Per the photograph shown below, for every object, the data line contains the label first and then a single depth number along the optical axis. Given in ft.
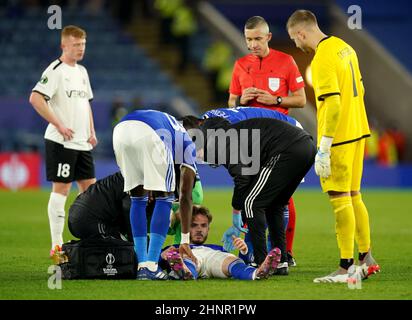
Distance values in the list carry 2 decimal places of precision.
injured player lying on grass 52.44
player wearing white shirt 67.26
